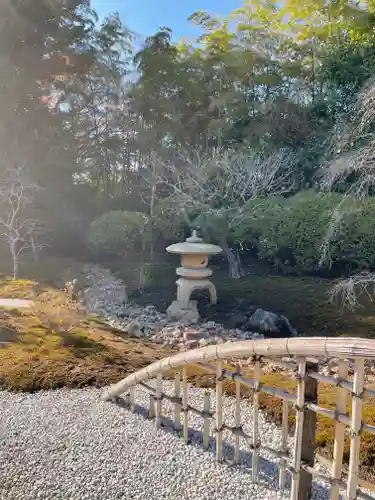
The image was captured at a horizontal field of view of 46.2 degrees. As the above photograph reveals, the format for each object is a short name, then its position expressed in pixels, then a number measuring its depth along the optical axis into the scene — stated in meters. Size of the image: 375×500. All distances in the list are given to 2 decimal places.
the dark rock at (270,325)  5.66
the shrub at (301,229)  7.12
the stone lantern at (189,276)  6.12
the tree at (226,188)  7.80
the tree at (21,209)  8.77
